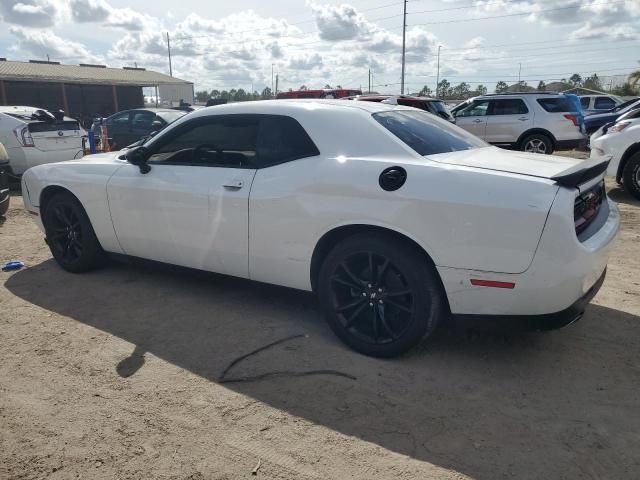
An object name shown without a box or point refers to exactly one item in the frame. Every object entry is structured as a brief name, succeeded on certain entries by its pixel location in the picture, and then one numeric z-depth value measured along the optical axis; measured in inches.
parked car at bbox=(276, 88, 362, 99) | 668.7
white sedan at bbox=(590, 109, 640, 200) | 314.7
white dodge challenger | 110.2
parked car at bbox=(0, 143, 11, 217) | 281.3
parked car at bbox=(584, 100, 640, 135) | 627.0
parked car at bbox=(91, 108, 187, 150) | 526.3
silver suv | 501.4
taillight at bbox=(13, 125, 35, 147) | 380.2
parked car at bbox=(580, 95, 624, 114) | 882.1
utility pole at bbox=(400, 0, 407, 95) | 1622.8
